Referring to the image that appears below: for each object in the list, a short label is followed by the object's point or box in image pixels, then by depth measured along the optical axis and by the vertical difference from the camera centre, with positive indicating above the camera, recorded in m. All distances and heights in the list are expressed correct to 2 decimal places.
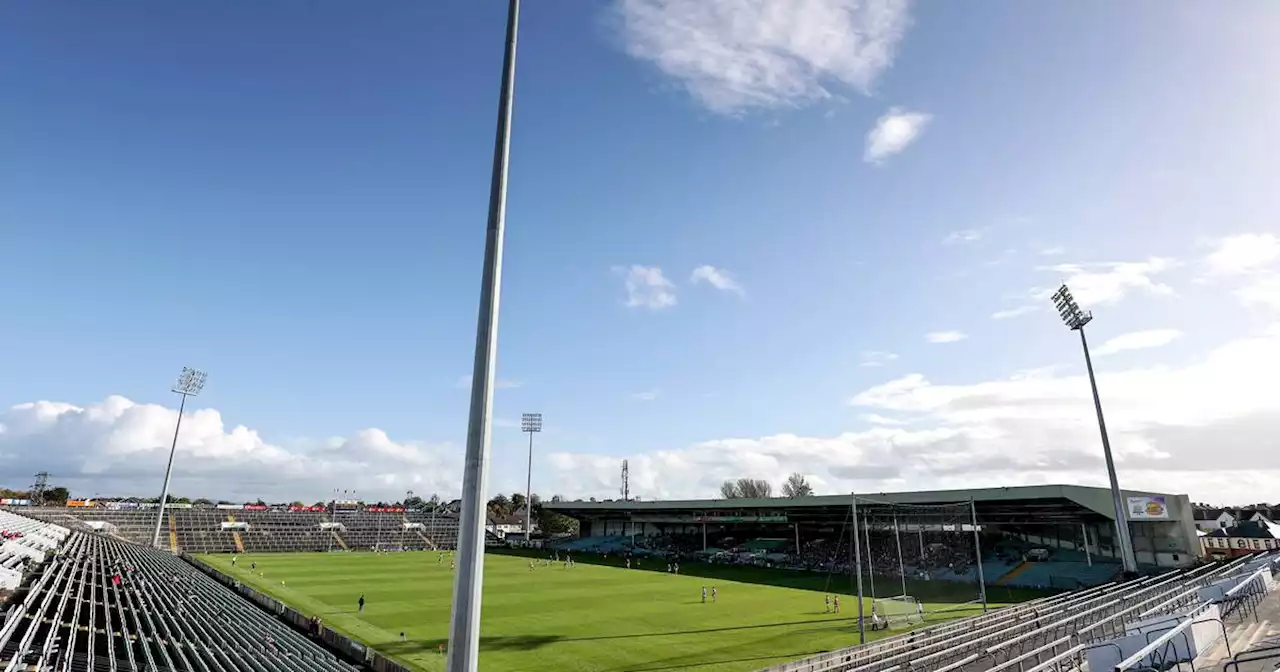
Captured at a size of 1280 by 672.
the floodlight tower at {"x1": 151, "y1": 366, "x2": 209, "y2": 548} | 69.56 +13.07
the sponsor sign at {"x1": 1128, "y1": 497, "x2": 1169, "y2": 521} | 45.53 -0.04
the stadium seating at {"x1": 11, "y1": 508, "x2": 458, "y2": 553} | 81.00 -3.39
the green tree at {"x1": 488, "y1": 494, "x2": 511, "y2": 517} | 154.75 -0.07
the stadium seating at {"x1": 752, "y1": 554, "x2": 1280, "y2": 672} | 17.77 -4.17
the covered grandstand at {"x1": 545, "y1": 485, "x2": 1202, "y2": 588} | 46.28 -2.07
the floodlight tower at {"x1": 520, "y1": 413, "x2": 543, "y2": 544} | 111.12 +13.95
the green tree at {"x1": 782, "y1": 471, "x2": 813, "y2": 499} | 142.38 +4.06
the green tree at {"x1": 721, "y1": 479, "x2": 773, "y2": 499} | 152.38 +3.86
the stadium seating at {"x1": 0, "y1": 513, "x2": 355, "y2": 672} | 20.23 -4.73
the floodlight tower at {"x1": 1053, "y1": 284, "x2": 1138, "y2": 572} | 39.56 +4.97
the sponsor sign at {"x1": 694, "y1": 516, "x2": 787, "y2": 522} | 74.75 -1.51
